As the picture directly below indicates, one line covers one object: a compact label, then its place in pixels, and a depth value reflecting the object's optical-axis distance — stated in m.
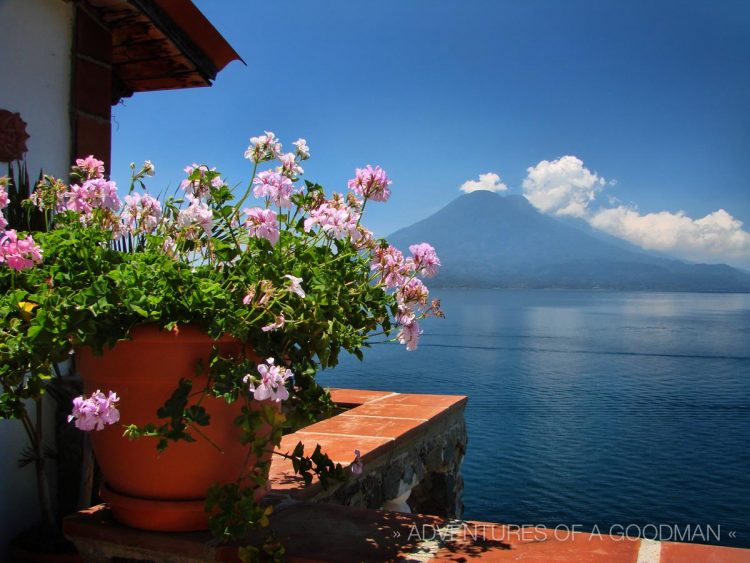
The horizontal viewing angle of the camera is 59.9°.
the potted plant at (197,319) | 1.36
